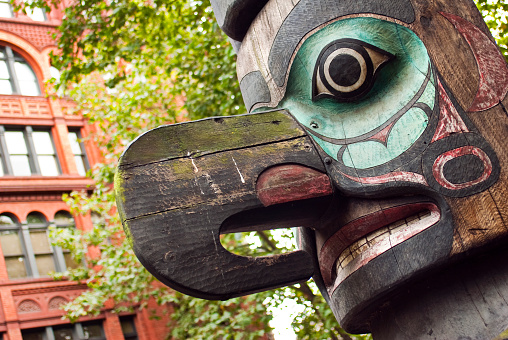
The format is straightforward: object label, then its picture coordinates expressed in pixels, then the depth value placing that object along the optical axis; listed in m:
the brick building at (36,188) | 15.52
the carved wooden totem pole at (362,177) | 1.73
